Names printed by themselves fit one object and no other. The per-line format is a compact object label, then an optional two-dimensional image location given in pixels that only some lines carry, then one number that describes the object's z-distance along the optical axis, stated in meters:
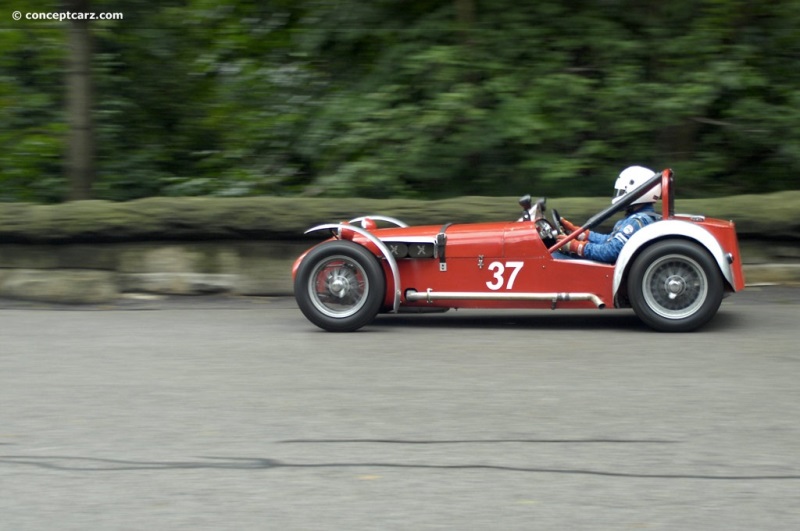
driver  8.45
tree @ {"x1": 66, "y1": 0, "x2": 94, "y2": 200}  12.54
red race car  8.25
